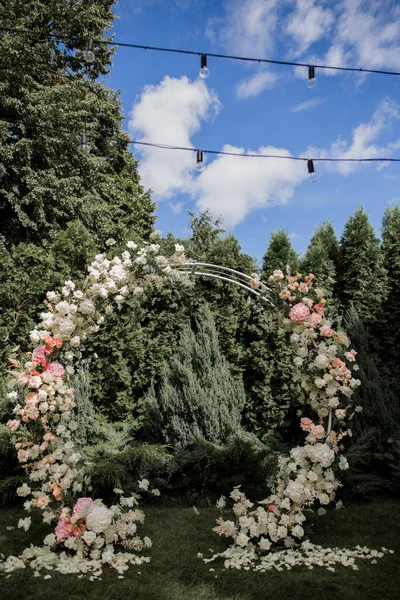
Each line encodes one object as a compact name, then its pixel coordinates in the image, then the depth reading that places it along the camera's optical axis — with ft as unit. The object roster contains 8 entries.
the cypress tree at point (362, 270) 21.49
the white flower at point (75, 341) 11.98
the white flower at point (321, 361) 11.12
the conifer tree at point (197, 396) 16.74
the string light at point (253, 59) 11.92
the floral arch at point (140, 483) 10.23
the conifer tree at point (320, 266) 22.08
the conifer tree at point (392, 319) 20.49
